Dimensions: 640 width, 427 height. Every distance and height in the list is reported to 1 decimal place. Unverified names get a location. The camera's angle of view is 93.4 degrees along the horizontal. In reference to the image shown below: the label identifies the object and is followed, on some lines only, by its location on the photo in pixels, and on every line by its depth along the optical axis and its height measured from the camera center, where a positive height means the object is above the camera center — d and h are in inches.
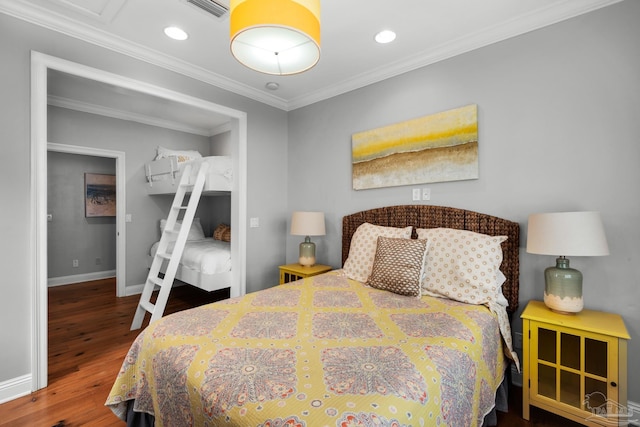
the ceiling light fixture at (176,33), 89.8 +54.3
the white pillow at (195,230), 183.9 -11.8
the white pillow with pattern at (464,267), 76.8 -14.8
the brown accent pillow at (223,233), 176.4 -13.0
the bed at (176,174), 127.5 +18.4
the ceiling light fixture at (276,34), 49.1 +32.5
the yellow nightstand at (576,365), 62.1 -34.0
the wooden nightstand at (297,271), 122.0 -24.4
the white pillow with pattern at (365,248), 98.5 -12.4
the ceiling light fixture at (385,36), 90.4 +53.9
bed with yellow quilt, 39.5 -24.0
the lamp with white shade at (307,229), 122.7 -7.1
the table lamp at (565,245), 65.3 -7.2
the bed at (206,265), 127.8 -24.0
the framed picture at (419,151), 94.0 +21.2
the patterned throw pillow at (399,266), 82.3 -15.4
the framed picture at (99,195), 204.7 +11.3
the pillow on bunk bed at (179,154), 158.4 +32.8
